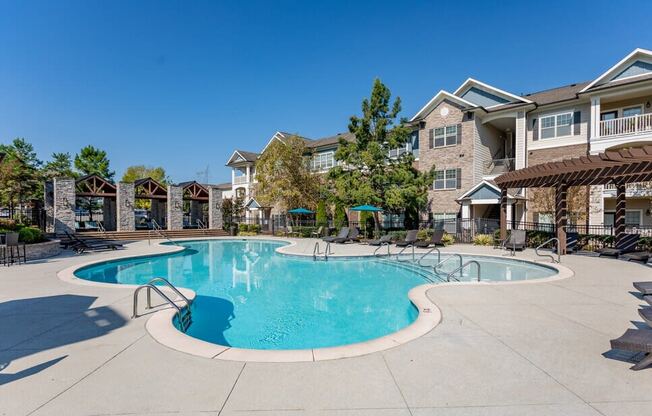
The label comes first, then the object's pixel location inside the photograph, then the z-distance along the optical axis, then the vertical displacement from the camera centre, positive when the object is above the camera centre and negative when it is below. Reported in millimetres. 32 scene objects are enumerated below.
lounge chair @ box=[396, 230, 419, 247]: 16938 -1871
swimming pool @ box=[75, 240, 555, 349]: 6559 -2584
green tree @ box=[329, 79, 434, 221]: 21953 +2939
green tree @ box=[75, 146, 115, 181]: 43531 +5974
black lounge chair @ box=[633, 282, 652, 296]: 5470 -1500
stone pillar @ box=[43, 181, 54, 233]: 22422 +398
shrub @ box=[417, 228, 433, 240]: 20456 -1897
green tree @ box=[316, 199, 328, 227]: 26094 -847
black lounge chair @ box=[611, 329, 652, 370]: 3424 -1493
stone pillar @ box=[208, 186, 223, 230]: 29797 -280
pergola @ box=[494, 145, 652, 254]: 10220 +1107
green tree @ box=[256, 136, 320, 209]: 27047 +2310
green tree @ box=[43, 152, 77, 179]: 32169 +4577
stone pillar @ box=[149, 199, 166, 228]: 32156 -615
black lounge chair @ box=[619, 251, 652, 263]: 11590 -1934
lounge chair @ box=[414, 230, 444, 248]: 16492 -1921
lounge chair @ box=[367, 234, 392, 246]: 17109 -2154
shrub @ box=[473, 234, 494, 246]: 18578 -2074
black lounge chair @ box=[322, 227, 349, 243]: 19641 -1822
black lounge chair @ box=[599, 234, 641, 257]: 13180 -1782
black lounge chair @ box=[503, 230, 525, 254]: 14883 -1705
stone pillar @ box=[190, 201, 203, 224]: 33281 -711
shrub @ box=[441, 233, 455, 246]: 19181 -2122
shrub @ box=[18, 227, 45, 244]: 13844 -1285
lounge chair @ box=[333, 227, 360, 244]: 19812 -2040
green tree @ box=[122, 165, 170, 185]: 54897 +5522
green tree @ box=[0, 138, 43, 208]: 21469 +1597
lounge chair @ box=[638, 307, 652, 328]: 3870 -1400
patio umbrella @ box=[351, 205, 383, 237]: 20112 -236
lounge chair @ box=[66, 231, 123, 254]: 15680 -2020
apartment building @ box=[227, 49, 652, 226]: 18828 +4702
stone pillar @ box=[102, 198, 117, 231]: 28464 -741
